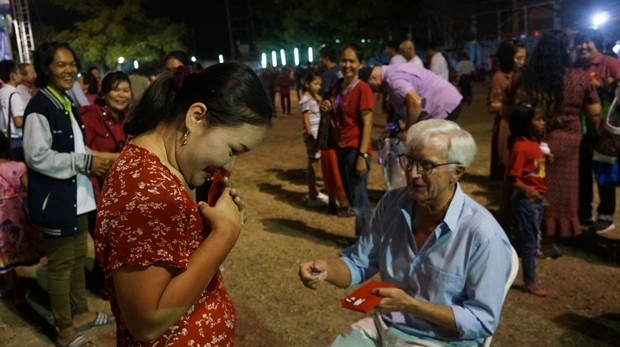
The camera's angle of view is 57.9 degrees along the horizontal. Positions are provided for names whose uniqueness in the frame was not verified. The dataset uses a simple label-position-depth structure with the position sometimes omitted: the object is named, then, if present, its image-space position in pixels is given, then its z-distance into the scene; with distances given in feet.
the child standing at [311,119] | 22.63
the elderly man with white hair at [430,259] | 6.66
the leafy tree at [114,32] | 110.83
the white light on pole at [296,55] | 114.68
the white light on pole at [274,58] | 122.11
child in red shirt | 13.24
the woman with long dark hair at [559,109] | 14.65
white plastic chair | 7.07
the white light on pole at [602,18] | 66.33
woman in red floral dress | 4.16
